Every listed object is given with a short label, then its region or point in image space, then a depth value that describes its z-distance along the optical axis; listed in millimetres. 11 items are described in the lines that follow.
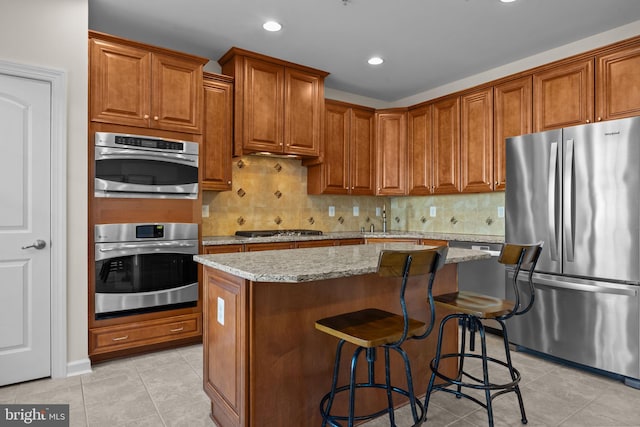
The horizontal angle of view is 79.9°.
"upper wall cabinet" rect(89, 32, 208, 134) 2920
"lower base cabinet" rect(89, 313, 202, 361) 2875
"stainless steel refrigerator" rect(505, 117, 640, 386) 2609
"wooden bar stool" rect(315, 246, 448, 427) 1548
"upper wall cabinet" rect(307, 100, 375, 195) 4547
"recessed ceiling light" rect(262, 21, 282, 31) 3163
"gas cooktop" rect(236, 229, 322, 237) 3963
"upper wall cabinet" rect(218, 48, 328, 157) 3744
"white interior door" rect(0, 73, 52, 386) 2535
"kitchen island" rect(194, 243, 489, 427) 1709
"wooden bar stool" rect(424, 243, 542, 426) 1955
